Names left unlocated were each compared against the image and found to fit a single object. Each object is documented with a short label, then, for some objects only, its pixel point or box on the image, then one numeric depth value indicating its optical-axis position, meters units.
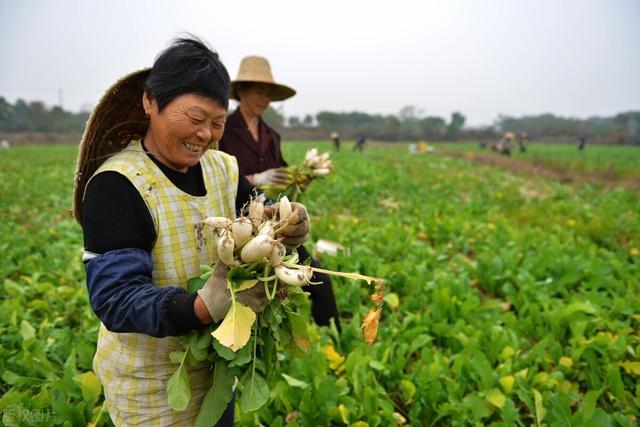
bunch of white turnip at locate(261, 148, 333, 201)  2.89
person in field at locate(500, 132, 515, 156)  25.20
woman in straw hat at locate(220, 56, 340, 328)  2.96
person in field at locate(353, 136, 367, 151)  25.91
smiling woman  1.06
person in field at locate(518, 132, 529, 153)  27.88
